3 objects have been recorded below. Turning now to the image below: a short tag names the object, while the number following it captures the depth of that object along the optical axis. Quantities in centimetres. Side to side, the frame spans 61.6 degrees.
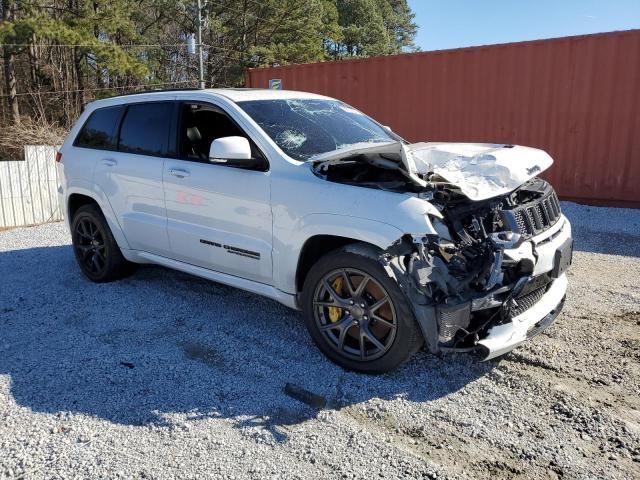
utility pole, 2105
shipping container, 866
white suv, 311
